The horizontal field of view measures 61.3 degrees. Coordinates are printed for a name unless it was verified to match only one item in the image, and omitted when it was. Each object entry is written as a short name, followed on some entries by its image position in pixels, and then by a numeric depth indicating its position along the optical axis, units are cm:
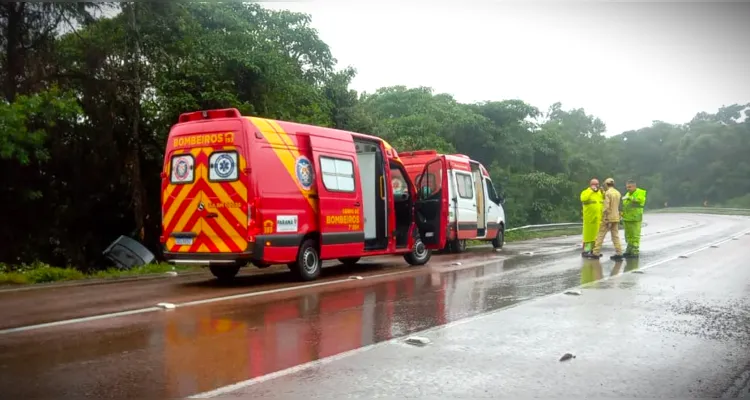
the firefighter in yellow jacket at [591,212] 1529
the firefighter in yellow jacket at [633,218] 1473
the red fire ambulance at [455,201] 1461
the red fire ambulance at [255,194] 984
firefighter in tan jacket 1477
